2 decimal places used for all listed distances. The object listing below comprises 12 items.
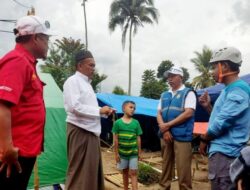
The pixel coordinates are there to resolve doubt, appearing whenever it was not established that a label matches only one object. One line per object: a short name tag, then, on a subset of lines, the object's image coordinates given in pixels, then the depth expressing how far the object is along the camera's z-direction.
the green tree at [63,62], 14.63
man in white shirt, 2.14
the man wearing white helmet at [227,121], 1.71
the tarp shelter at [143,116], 7.74
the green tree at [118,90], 17.79
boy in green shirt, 3.26
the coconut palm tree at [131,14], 17.48
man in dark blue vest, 2.73
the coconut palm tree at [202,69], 19.49
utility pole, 15.59
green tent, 3.47
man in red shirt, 1.22
